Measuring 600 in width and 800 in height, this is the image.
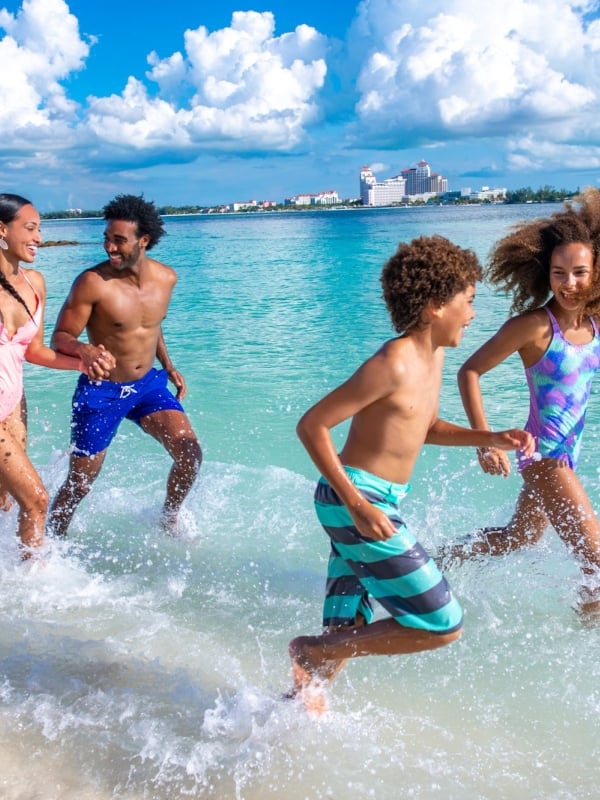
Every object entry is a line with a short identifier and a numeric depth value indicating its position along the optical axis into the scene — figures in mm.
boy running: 2818
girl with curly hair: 3795
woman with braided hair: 4281
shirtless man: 4910
